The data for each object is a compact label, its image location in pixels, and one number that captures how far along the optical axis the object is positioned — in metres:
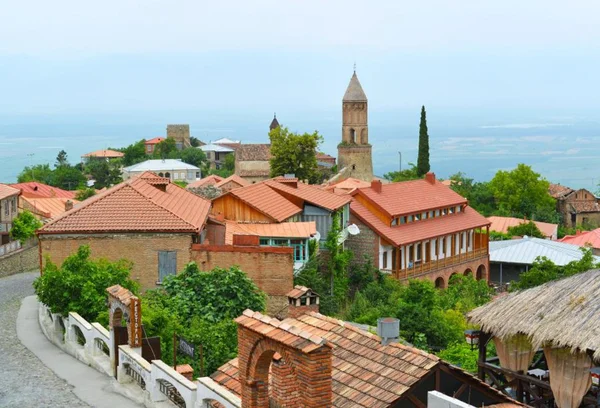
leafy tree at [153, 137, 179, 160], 124.94
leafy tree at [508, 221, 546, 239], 61.38
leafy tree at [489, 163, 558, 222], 78.19
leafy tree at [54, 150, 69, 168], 125.69
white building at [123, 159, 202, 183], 103.94
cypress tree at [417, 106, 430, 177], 80.81
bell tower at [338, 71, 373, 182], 87.94
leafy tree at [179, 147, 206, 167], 122.19
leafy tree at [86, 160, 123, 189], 90.06
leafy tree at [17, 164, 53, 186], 96.88
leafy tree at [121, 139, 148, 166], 116.88
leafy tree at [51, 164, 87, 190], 92.40
